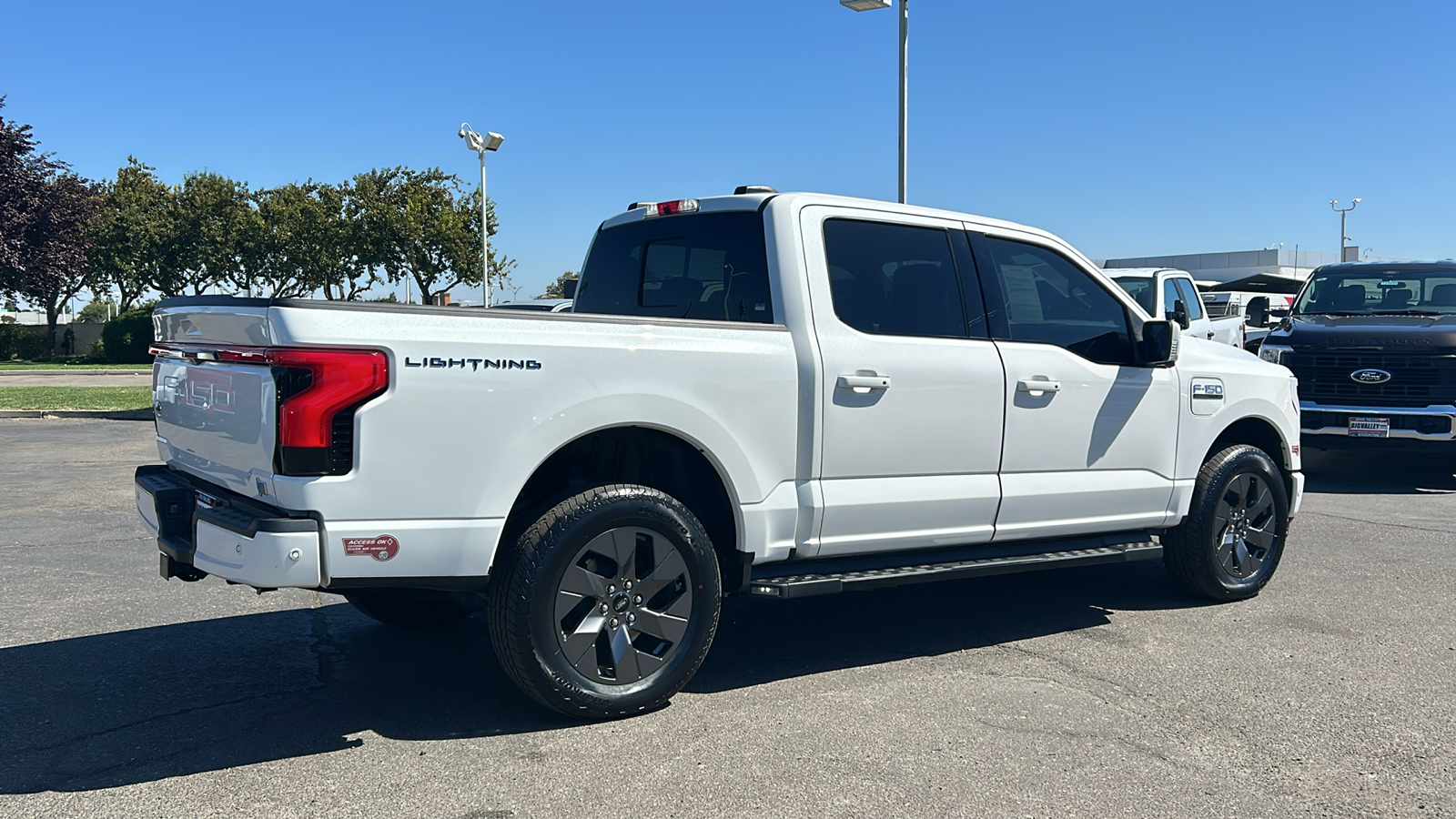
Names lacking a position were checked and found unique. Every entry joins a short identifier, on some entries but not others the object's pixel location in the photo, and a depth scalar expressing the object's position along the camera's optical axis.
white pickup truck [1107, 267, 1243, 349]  13.23
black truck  10.17
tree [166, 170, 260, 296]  47.00
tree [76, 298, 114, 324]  66.00
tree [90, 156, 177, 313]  45.91
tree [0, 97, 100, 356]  37.19
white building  73.19
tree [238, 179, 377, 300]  46.62
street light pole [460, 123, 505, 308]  24.33
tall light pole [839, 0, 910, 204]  14.20
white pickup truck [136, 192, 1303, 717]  3.64
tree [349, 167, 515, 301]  44.81
